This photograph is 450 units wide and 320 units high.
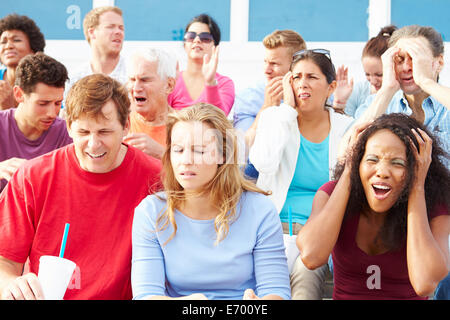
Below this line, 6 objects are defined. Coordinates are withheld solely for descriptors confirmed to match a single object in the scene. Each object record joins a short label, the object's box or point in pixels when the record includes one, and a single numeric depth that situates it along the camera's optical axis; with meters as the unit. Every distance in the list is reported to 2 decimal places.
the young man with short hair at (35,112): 2.56
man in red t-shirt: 1.85
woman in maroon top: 1.79
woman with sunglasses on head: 2.50
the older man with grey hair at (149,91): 2.79
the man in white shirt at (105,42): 3.48
